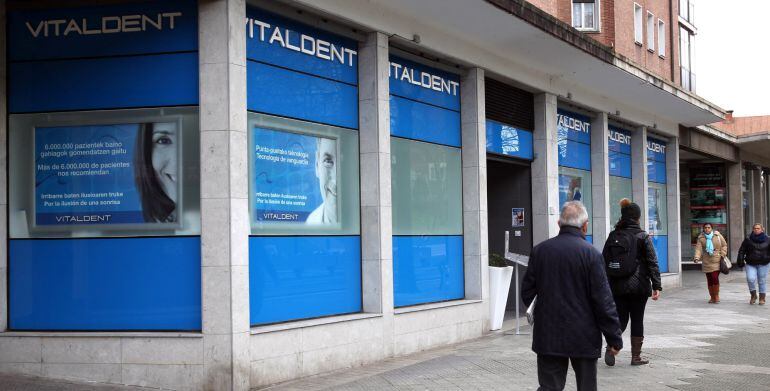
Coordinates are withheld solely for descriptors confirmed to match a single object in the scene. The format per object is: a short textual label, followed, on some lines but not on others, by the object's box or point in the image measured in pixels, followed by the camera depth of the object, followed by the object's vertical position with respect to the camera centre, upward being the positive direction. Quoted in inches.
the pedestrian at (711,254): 748.6 -33.3
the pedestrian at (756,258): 754.8 -37.1
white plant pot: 589.9 -50.8
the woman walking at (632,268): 405.7 -23.6
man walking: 249.6 -26.8
